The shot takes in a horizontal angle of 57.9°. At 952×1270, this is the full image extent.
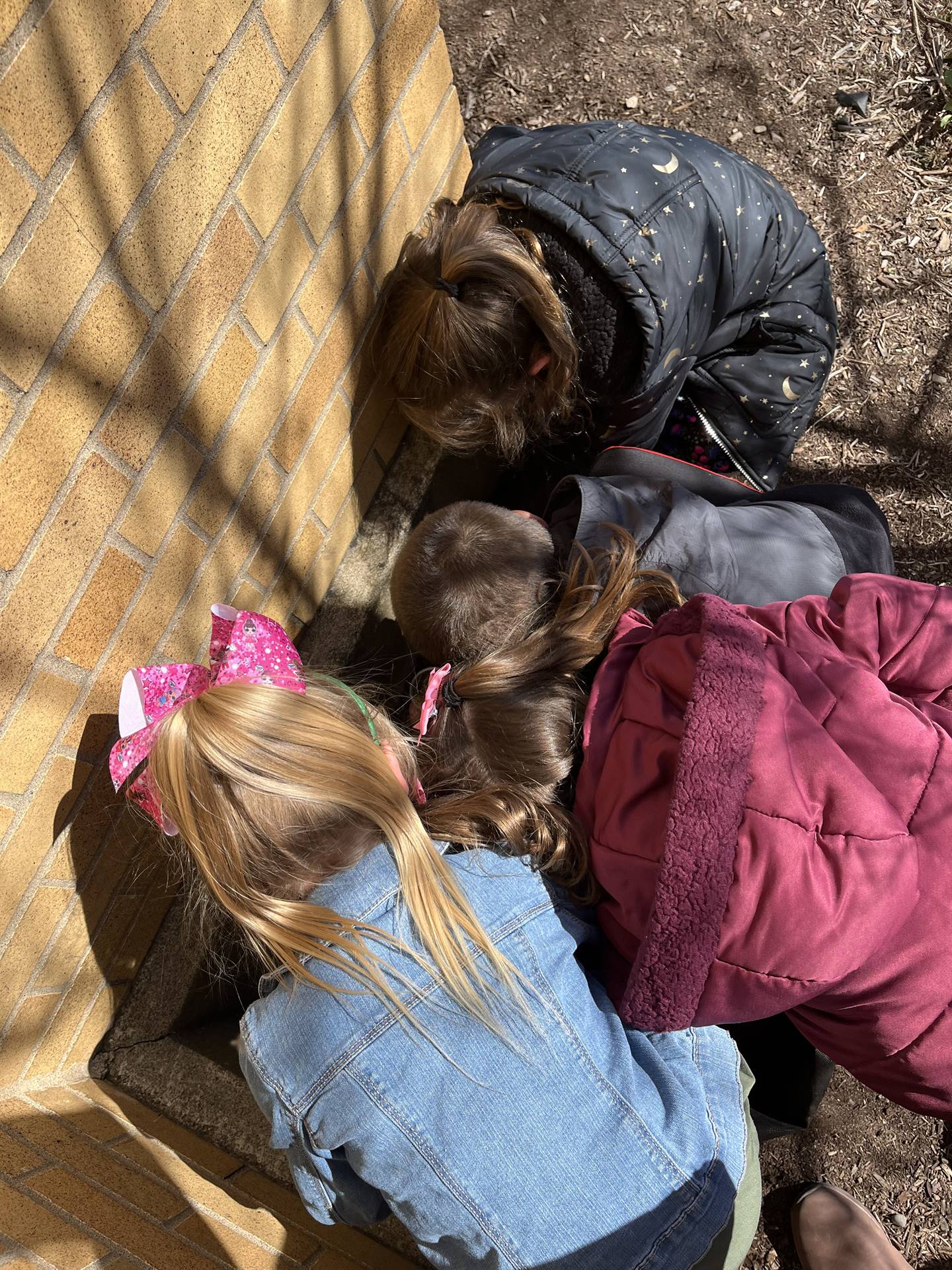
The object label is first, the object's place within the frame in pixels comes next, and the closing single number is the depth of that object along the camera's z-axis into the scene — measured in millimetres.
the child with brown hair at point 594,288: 1845
